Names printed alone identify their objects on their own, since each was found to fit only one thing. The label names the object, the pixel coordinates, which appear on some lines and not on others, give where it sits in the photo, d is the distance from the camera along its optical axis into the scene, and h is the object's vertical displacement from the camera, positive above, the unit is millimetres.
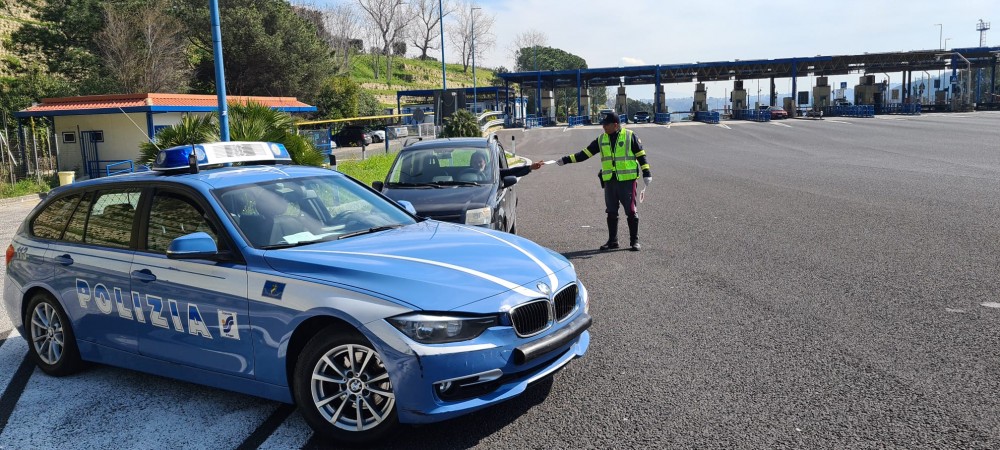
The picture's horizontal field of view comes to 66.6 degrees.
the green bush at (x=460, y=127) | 27547 +73
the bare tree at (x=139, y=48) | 42938 +5415
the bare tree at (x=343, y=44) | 107062 +13155
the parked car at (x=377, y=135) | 56344 -203
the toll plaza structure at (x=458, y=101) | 30981 +2011
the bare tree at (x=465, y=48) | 131875 +14582
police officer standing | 9656 -610
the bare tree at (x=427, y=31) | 118462 +16015
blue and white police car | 3877 -890
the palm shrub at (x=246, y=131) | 14086 +142
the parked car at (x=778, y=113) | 66250 +132
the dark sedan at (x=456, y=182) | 8539 -668
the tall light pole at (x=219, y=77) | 13275 +1142
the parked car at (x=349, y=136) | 55156 -197
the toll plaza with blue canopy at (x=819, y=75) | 73500 +4388
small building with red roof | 28906 +859
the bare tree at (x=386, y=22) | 113338 +16529
